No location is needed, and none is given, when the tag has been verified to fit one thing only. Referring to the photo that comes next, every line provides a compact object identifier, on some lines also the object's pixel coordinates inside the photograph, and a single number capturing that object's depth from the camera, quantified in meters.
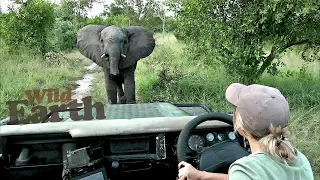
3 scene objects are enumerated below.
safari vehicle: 2.66
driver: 1.58
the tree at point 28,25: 15.59
